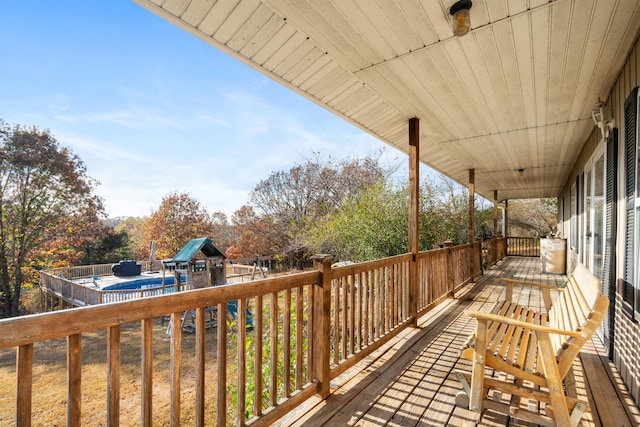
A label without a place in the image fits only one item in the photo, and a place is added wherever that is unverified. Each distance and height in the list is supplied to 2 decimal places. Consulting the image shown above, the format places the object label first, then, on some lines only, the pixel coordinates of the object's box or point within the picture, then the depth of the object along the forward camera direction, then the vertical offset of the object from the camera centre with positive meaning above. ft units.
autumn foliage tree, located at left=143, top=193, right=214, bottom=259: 62.90 -1.95
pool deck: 38.27 -8.88
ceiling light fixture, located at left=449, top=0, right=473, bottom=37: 5.98 +4.06
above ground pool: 38.96 -8.98
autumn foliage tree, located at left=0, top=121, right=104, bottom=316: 38.17 +2.28
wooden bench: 5.57 -2.88
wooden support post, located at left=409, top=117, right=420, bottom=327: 12.37 +0.19
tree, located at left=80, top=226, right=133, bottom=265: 57.75 -6.72
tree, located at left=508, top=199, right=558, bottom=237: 66.59 -0.01
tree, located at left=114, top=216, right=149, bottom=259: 65.51 -5.18
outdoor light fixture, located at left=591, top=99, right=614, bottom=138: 9.39 +3.12
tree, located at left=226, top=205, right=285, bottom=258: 51.78 -3.42
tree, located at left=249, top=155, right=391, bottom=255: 46.96 +4.30
